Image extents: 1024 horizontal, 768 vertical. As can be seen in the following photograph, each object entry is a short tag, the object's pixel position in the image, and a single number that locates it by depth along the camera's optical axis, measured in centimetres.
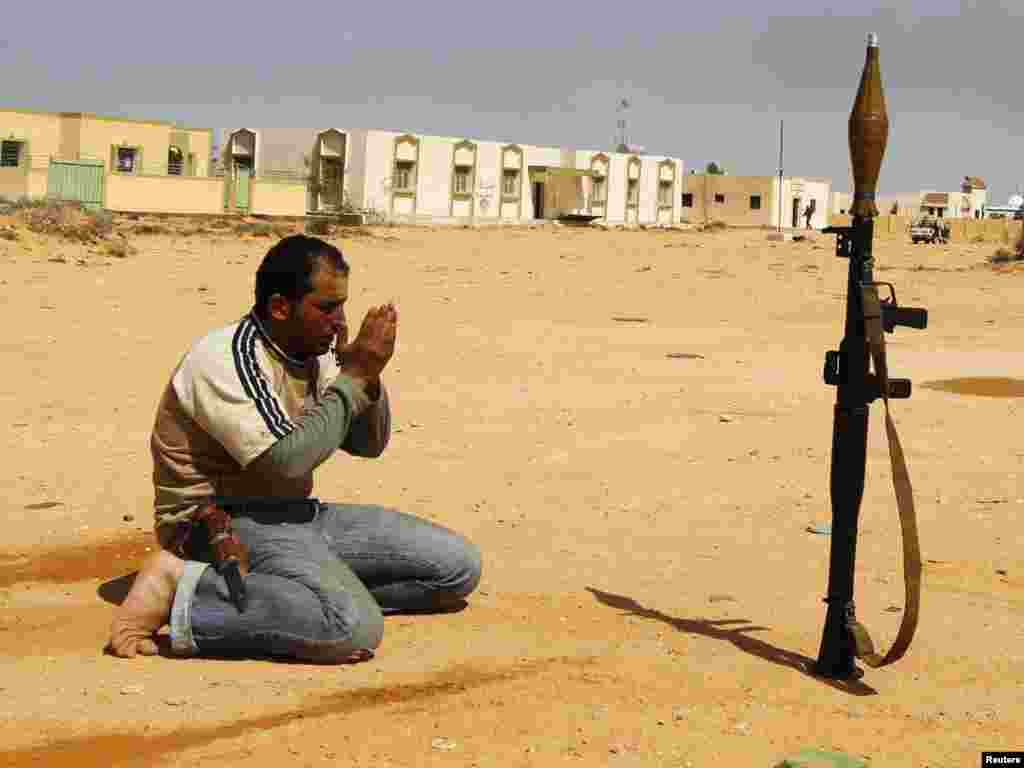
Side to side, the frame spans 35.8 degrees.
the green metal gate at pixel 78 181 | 4572
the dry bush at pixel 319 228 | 3501
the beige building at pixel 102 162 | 4609
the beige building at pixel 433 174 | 5878
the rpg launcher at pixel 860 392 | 442
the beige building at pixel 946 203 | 10212
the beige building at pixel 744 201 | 7756
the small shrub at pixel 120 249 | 2264
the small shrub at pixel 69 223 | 2384
